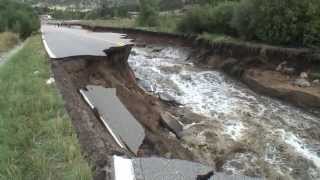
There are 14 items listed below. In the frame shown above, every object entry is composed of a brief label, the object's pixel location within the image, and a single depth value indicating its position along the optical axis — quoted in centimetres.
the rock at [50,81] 705
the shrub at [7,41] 1660
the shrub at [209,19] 2030
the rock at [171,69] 1576
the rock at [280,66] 1341
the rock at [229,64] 1541
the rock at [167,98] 1105
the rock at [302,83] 1174
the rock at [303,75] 1226
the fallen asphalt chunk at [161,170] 343
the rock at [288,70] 1291
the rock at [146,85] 1254
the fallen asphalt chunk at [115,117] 551
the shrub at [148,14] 3447
